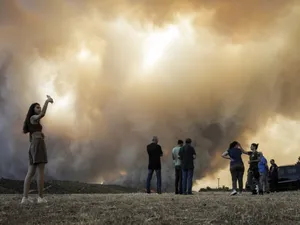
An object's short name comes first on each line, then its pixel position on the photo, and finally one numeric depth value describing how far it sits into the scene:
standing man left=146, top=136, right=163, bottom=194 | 14.49
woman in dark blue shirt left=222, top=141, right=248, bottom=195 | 13.50
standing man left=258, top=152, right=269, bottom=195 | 15.56
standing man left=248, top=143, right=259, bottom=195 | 13.75
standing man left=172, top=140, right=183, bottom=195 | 14.44
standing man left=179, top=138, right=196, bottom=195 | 13.70
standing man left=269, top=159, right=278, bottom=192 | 19.19
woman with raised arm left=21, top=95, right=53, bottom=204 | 8.49
